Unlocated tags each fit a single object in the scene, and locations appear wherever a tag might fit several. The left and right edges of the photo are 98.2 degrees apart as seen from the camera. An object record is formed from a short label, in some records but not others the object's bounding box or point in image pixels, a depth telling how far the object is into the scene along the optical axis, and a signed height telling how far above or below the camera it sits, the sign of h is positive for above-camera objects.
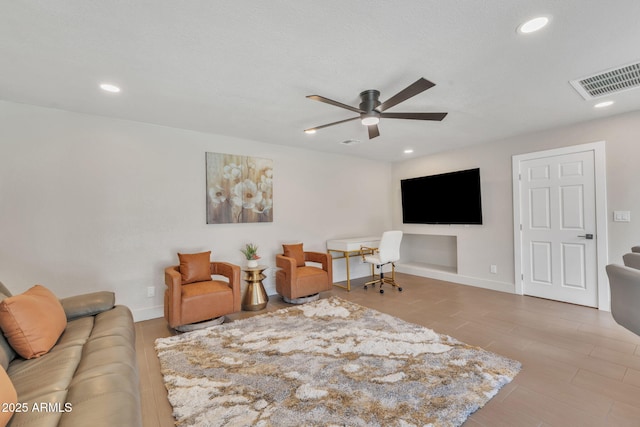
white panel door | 3.72 -0.25
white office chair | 4.62 -0.65
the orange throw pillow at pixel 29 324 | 1.64 -0.64
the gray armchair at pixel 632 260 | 2.17 -0.41
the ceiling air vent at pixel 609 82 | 2.37 +1.18
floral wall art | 4.04 +0.44
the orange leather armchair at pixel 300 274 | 4.04 -0.89
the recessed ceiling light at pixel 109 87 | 2.54 +1.24
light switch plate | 3.41 -0.09
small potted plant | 3.94 -0.57
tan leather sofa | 1.13 -0.80
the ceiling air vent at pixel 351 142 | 4.54 +1.22
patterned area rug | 1.76 -1.27
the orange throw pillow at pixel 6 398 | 1.05 -0.70
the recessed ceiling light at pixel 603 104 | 3.05 +1.18
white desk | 4.89 -0.55
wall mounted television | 4.92 +0.28
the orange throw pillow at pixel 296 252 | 4.47 -0.59
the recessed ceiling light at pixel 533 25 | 1.71 +1.18
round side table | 3.89 -1.06
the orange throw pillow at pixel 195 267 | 3.46 -0.62
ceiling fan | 2.54 +0.98
